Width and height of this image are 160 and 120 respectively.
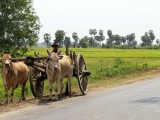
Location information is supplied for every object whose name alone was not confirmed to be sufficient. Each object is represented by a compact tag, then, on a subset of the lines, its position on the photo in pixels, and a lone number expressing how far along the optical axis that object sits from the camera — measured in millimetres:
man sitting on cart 12953
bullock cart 12470
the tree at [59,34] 151375
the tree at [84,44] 168425
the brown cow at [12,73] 11441
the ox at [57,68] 11914
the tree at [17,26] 29156
